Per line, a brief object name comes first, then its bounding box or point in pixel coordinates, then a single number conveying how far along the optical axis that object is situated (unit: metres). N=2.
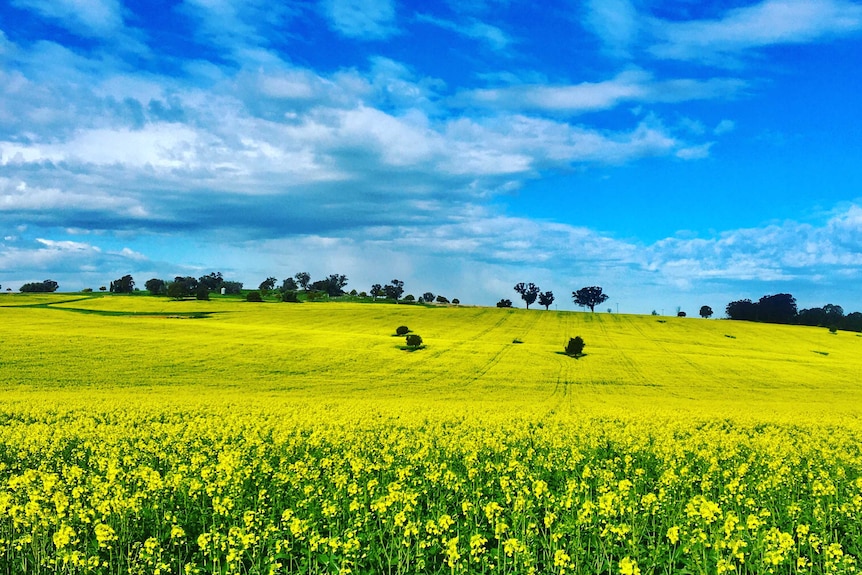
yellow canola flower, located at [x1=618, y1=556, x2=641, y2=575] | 7.61
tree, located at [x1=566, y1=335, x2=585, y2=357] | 70.44
